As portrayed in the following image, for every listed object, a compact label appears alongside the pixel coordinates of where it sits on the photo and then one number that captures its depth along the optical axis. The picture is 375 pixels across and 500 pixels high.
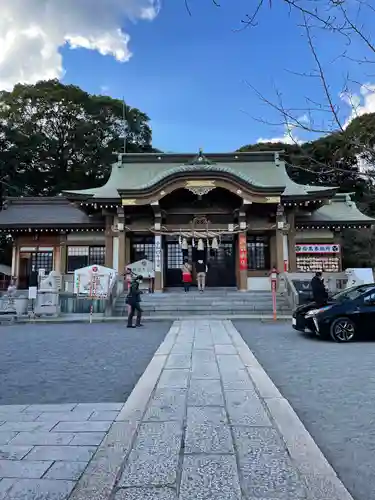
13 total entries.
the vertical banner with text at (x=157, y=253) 18.67
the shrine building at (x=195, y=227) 18.81
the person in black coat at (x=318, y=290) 11.95
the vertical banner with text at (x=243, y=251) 18.56
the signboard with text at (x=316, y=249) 20.44
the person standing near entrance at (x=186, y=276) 18.42
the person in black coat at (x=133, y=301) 12.41
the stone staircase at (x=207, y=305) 15.58
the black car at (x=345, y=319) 9.45
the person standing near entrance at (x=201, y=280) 18.46
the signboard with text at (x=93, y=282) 15.68
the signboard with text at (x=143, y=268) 19.33
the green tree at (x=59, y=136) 35.19
